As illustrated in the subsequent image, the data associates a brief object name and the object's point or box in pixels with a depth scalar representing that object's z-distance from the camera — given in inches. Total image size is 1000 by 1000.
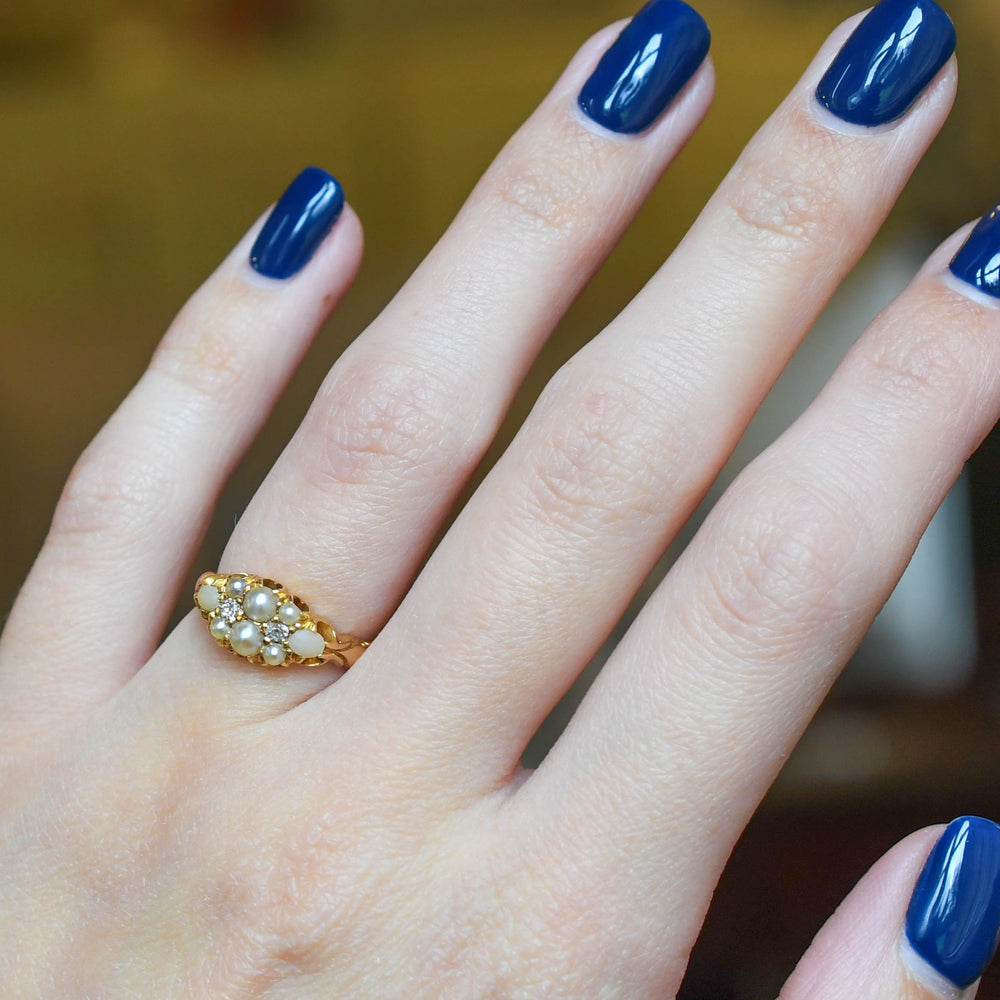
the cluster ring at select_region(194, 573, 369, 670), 10.2
